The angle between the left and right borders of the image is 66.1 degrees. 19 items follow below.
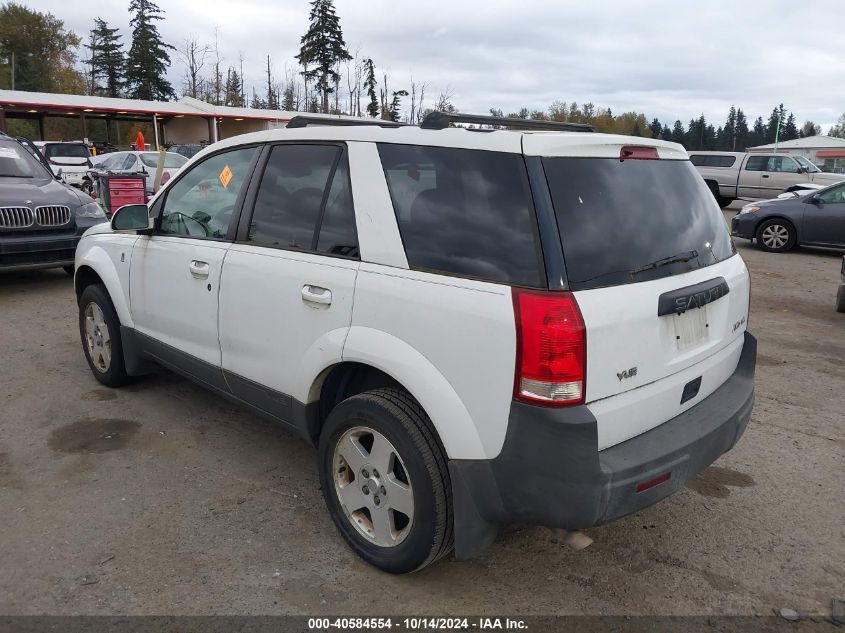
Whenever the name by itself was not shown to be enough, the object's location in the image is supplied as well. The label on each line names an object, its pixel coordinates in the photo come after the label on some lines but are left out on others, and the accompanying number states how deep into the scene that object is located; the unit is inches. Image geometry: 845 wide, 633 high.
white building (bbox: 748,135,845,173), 2477.9
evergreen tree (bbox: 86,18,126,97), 2847.0
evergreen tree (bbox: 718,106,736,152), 4050.7
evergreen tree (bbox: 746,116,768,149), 4035.4
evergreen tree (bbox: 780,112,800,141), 4285.9
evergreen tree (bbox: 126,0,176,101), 2672.2
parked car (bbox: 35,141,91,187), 828.6
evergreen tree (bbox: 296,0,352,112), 2551.7
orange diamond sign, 144.2
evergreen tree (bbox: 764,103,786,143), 4082.2
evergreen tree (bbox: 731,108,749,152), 4003.0
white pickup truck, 794.8
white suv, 88.1
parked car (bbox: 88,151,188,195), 716.2
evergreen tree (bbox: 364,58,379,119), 2201.0
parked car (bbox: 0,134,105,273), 297.9
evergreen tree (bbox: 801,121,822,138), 4571.9
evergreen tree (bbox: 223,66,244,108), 2519.7
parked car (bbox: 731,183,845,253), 467.2
